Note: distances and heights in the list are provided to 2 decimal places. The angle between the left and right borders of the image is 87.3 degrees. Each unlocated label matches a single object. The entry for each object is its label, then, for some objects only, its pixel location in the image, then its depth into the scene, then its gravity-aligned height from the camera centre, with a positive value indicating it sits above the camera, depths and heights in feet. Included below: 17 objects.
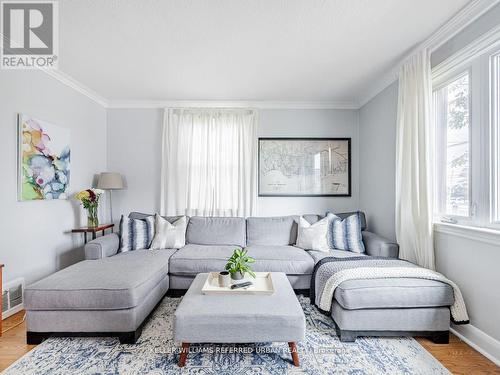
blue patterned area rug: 5.82 -4.03
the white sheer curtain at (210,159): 13.16 +1.46
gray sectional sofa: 6.66 -2.99
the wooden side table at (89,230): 10.33 -1.68
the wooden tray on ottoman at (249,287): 6.68 -2.64
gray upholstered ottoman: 5.63 -2.96
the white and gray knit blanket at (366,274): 6.75 -2.36
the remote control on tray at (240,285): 6.88 -2.57
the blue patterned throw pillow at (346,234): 10.48 -1.90
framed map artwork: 13.30 +1.07
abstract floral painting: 8.51 +1.01
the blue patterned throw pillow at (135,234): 10.73 -1.91
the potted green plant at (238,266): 7.31 -2.20
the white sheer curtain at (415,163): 7.88 +0.81
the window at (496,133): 6.23 +1.32
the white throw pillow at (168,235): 10.89 -1.98
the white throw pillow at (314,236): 10.61 -2.00
